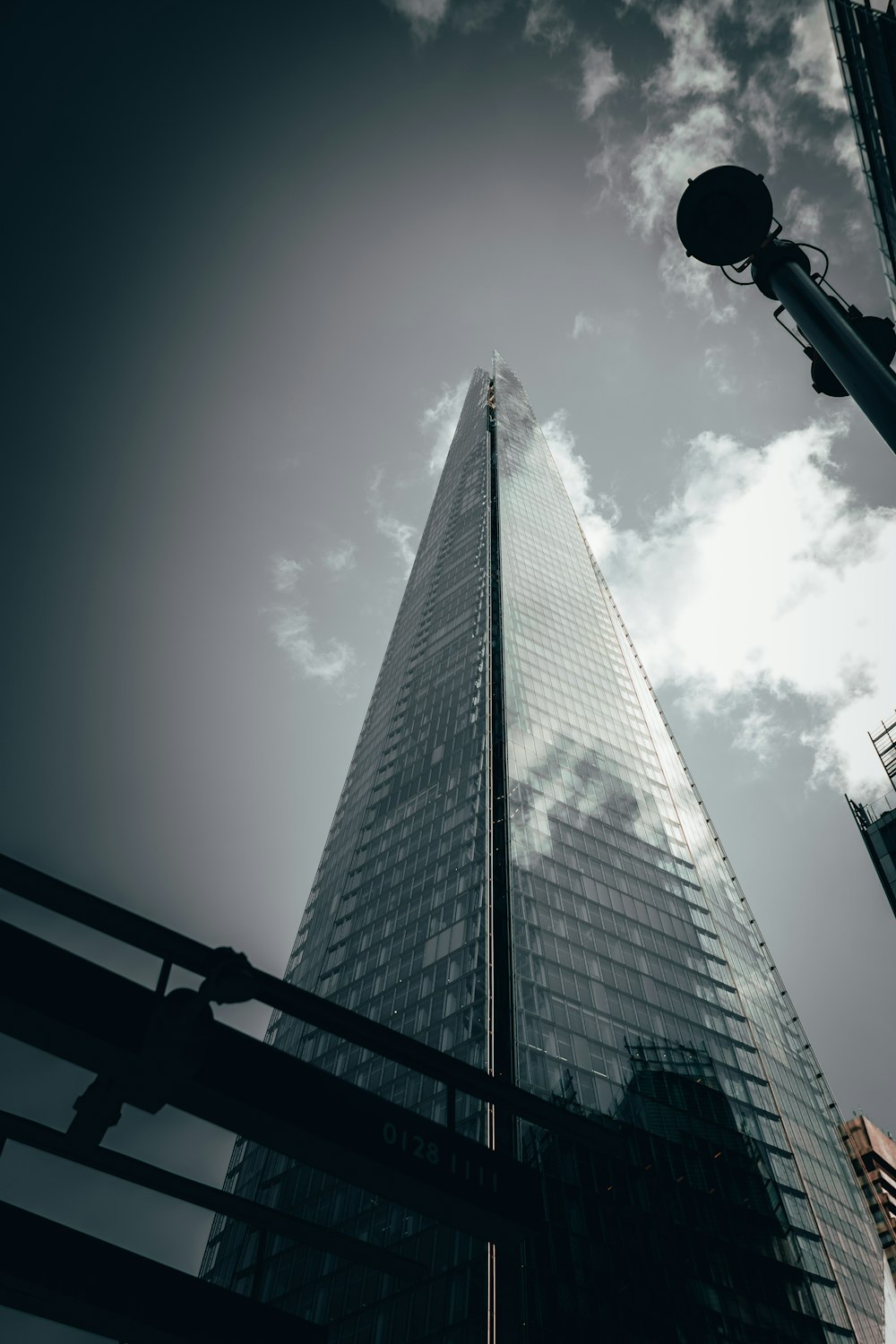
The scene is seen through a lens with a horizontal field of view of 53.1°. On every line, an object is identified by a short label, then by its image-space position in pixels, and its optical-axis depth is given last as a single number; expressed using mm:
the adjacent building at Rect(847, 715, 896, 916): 51781
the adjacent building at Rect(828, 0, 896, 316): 26172
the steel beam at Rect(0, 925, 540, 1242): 7320
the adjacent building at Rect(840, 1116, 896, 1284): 67500
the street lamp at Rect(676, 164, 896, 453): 9859
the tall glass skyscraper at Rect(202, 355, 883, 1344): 43031
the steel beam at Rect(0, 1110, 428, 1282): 8141
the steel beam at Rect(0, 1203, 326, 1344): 9062
